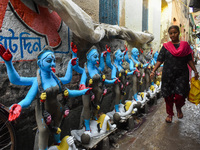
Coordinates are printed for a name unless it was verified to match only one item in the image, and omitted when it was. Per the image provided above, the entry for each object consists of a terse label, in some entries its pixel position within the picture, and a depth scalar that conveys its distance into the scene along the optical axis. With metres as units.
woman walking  2.96
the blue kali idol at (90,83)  2.55
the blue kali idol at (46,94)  1.75
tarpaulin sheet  2.29
